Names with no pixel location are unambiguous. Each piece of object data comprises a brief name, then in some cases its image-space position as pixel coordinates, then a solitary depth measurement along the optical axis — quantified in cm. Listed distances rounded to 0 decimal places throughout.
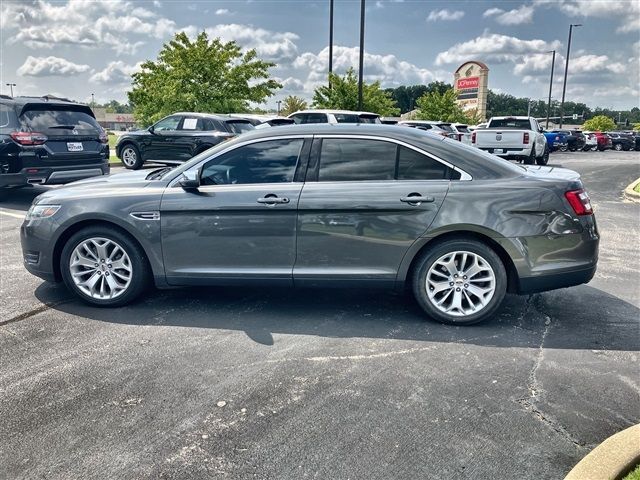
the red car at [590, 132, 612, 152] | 4184
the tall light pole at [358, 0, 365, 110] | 2434
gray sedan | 443
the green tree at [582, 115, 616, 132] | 7675
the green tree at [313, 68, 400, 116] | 2792
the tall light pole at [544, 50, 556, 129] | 5080
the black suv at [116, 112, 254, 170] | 1559
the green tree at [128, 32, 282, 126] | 2314
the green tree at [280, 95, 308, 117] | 4332
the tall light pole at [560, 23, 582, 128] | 4788
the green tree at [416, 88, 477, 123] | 3806
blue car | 3512
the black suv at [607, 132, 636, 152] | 4338
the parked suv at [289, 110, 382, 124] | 1666
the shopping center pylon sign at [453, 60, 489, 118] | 5703
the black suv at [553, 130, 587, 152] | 3772
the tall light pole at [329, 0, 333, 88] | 2750
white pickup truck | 1886
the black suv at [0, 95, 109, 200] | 967
